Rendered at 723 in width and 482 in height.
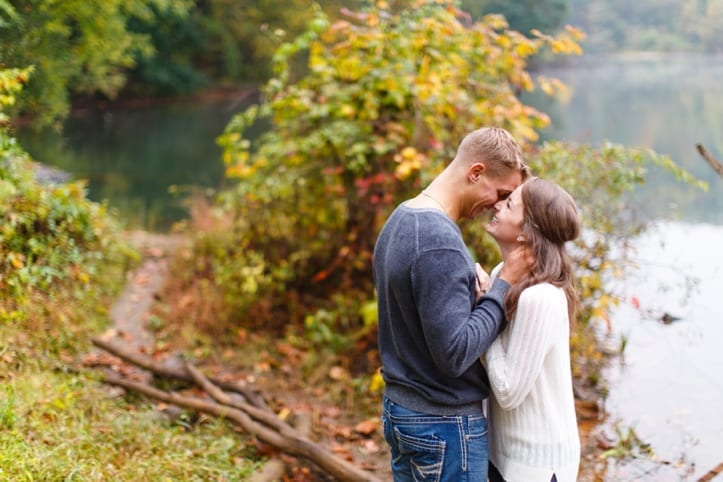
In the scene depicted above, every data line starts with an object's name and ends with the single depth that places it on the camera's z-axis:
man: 1.92
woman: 2.00
